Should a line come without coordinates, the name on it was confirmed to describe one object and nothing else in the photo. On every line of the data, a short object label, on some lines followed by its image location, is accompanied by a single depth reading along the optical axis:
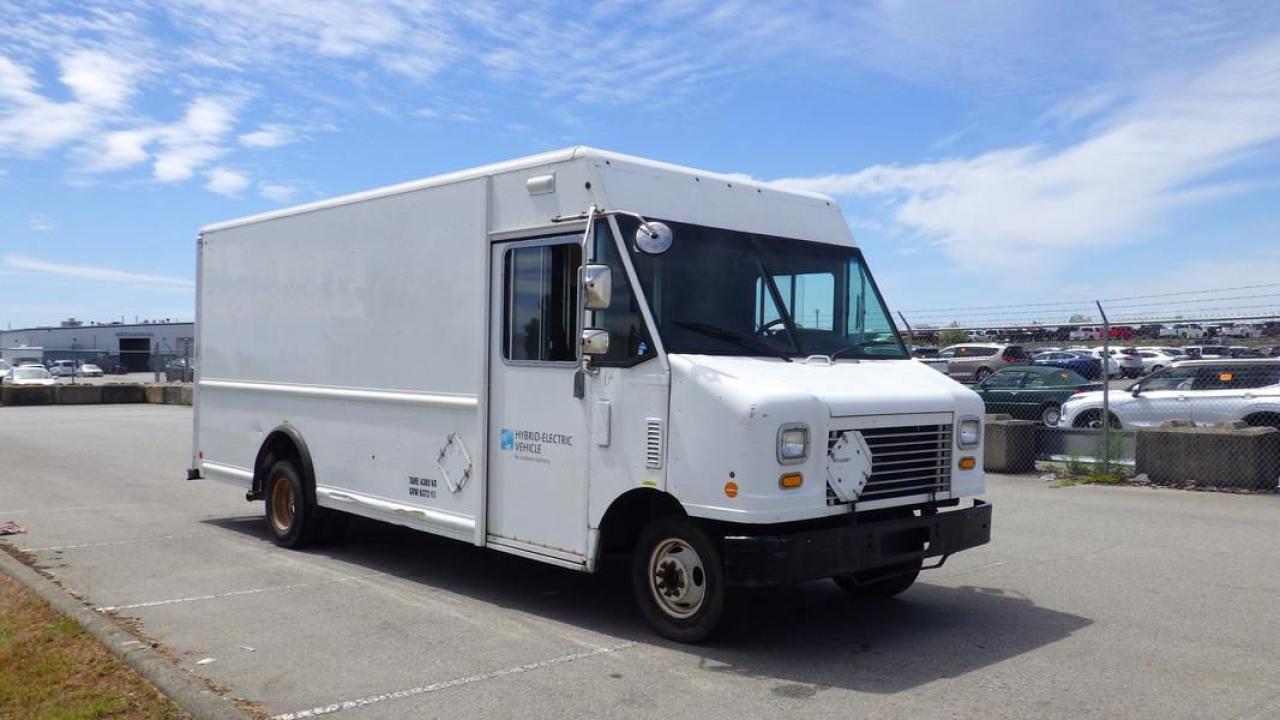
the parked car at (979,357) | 31.95
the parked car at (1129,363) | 37.85
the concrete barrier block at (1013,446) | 14.22
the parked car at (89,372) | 62.34
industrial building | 78.00
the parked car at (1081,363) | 27.31
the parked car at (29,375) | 43.66
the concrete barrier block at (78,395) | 34.19
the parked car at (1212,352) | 18.55
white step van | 5.73
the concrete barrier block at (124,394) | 35.28
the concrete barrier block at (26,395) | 33.41
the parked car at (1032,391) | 19.78
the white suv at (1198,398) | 14.05
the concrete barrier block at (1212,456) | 12.00
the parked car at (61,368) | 64.34
